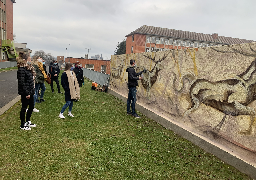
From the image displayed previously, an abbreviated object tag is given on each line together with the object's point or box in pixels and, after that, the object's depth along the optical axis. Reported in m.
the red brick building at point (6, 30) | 38.97
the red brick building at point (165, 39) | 63.47
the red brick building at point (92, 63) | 54.79
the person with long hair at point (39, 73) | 7.84
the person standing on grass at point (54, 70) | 11.17
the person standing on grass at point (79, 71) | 11.36
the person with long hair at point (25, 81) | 5.02
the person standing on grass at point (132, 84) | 7.50
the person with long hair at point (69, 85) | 6.59
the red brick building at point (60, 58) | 96.44
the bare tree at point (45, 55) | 98.72
